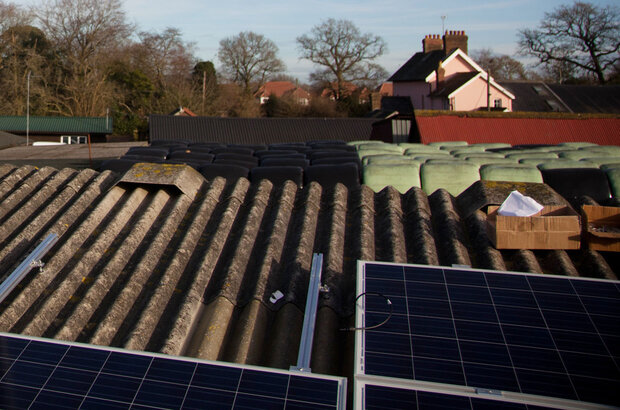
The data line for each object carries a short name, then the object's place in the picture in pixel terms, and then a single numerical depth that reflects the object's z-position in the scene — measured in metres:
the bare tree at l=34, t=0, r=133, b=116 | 53.41
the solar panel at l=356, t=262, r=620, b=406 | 3.32
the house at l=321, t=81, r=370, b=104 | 66.39
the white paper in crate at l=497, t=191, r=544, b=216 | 5.70
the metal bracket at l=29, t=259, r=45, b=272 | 5.12
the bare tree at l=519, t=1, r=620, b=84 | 59.66
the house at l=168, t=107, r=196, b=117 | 47.80
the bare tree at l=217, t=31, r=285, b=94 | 70.81
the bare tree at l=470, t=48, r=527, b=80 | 81.75
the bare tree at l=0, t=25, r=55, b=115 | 51.25
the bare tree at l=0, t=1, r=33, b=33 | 54.84
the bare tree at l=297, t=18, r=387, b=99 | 68.38
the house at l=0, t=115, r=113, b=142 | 43.09
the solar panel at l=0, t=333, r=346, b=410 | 3.11
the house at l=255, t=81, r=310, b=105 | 64.75
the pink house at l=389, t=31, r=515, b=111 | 46.38
